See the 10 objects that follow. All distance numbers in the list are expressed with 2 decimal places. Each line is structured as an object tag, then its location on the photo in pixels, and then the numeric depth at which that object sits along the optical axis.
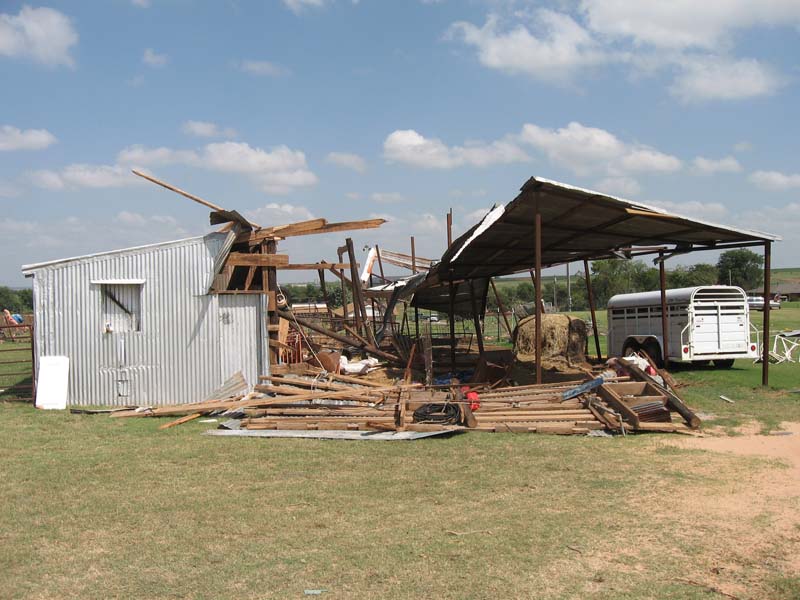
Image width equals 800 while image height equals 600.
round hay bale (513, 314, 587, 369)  19.83
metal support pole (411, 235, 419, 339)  30.43
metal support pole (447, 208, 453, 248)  27.08
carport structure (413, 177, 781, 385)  13.15
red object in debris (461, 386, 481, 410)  11.98
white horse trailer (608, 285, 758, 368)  17.27
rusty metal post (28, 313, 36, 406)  15.46
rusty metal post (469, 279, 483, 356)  19.43
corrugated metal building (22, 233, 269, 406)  15.38
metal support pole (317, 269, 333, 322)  21.77
